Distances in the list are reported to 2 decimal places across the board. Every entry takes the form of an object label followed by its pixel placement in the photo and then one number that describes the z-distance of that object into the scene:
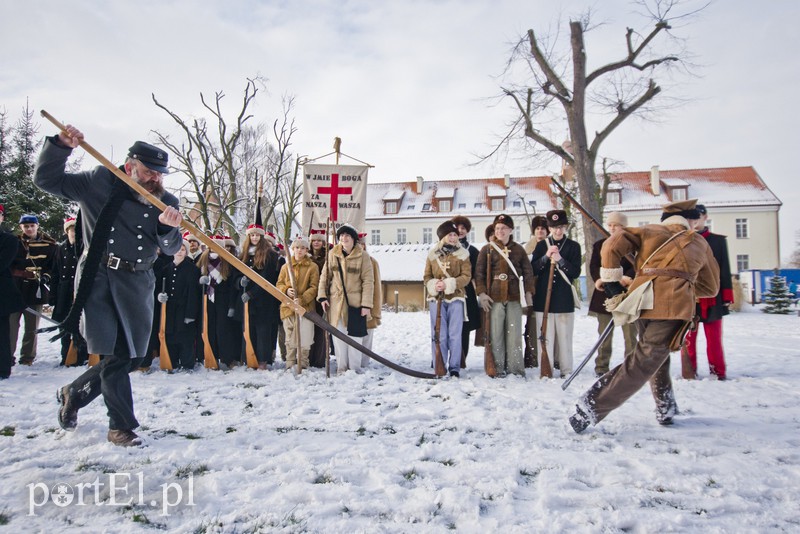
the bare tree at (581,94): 14.11
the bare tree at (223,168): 21.80
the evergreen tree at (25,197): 17.80
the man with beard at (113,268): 3.37
